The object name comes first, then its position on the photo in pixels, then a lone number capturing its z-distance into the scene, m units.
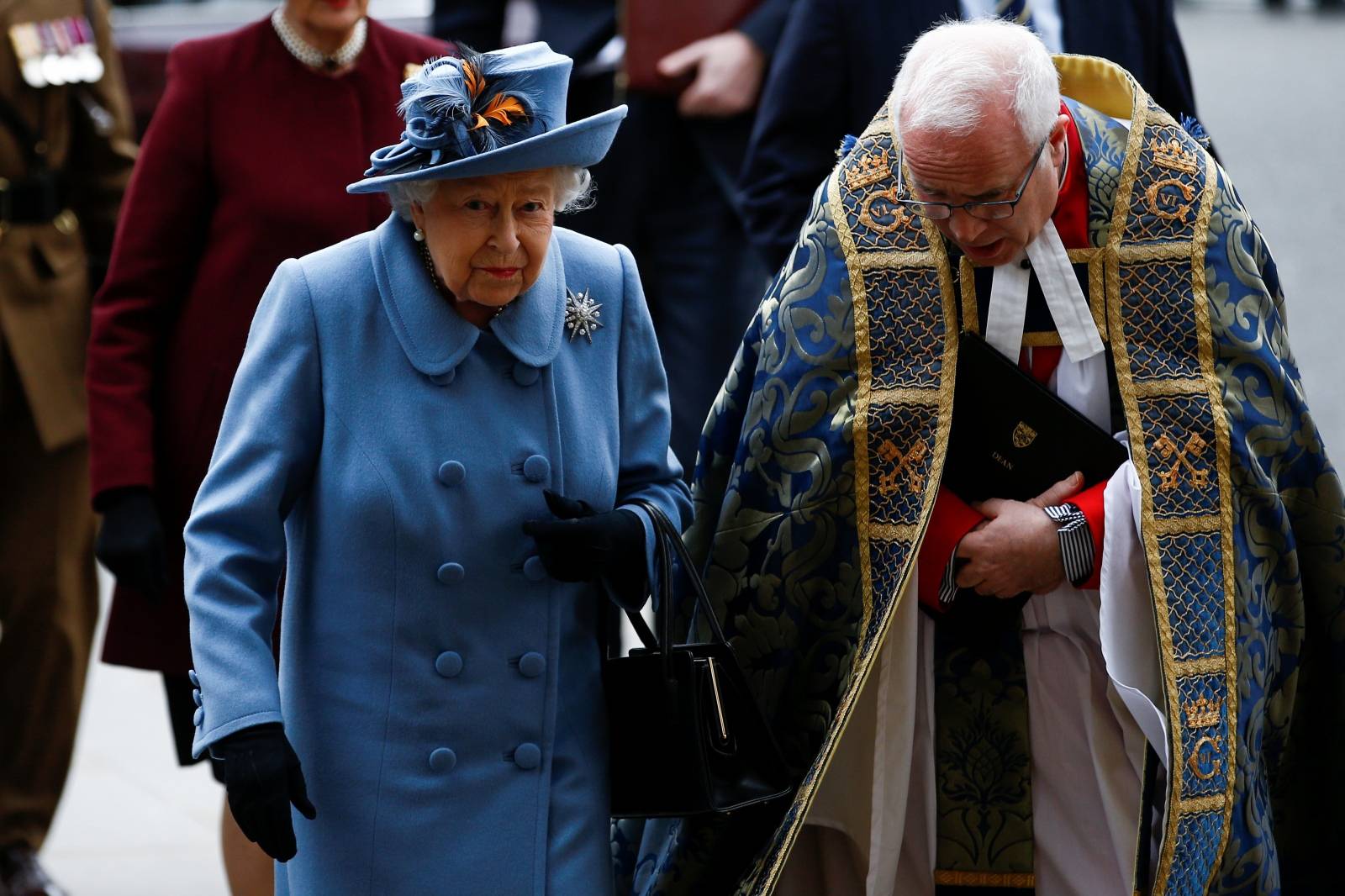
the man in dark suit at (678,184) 11.28
